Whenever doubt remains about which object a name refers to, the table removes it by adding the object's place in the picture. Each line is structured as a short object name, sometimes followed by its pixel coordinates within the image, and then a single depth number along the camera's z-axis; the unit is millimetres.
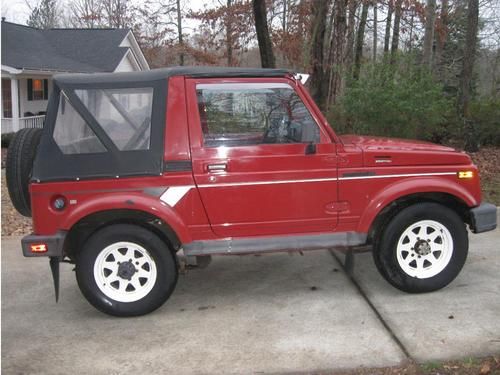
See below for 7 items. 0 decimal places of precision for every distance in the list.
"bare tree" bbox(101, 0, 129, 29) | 43875
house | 22250
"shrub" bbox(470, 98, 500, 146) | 13969
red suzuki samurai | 4258
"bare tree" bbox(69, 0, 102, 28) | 46031
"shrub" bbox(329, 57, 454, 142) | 9844
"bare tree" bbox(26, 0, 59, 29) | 54250
